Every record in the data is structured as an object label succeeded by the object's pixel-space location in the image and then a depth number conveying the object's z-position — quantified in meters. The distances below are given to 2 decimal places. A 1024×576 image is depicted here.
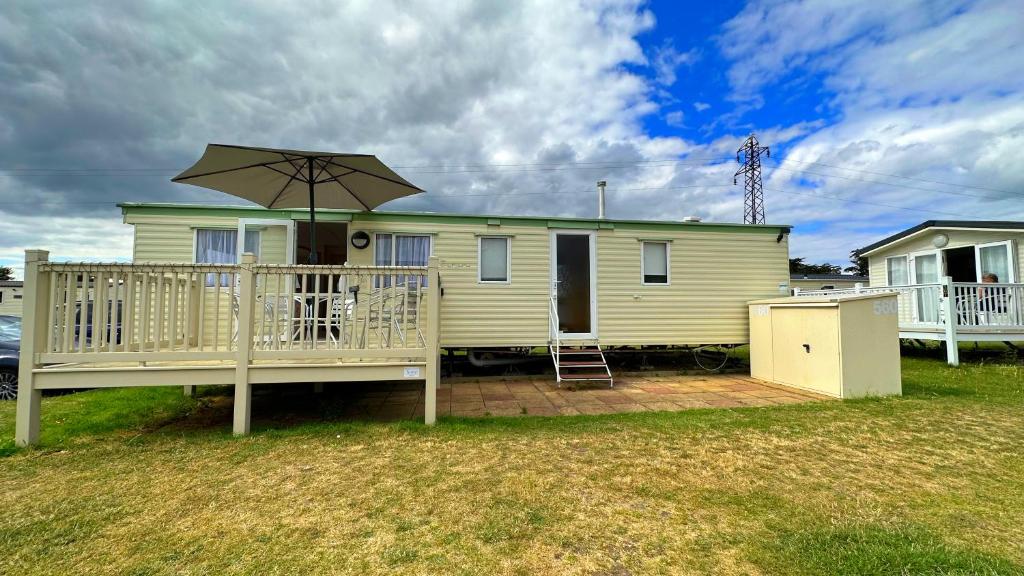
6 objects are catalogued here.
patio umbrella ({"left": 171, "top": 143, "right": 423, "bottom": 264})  4.22
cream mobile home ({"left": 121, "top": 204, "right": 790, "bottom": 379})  6.19
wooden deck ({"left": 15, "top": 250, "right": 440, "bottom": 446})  3.36
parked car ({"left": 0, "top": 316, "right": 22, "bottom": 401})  5.37
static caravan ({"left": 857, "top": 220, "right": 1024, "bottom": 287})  9.20
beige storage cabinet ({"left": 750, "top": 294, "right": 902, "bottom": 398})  5.05
